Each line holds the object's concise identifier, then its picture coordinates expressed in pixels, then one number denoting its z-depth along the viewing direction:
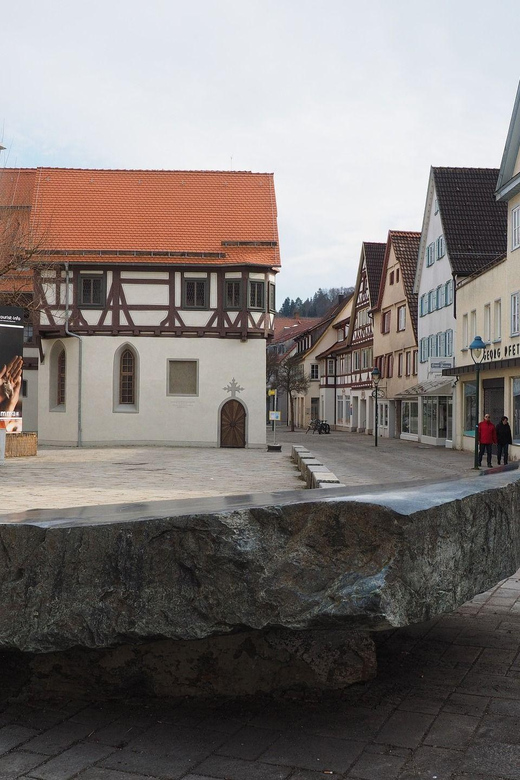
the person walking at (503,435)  23.11
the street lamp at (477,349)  21.80
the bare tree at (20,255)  25.03
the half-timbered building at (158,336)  33.06
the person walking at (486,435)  22.34
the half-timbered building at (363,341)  53.06
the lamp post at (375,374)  37.31
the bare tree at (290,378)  62.59
